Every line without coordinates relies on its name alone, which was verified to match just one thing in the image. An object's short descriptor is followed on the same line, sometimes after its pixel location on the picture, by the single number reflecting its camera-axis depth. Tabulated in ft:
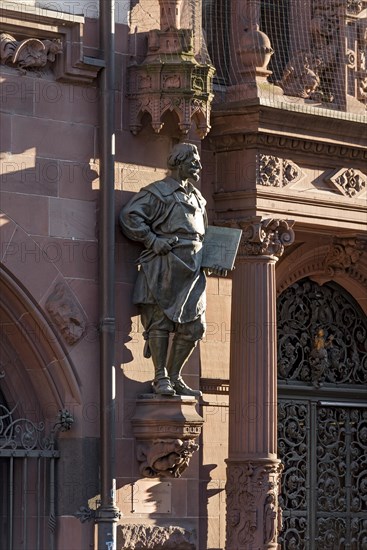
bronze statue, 58.80
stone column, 61.36
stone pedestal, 58.59
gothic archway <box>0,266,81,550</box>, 57.41
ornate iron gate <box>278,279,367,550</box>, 66.44
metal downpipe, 57.47
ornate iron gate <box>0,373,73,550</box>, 57.47
